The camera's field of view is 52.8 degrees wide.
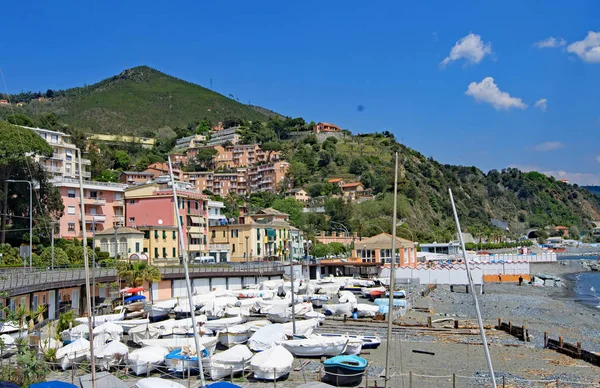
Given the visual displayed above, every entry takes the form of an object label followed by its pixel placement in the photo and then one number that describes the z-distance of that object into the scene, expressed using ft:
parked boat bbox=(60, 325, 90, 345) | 99.71
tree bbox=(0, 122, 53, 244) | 192.08
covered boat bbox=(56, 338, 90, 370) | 86.63
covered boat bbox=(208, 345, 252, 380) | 84.07
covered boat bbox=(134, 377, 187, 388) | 68.08
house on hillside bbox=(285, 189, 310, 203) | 488.35
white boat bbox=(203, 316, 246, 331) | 117.60
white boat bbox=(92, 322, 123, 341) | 100.58
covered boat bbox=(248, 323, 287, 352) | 99.25
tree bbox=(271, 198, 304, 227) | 407.44
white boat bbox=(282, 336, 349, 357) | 97.30
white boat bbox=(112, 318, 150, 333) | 115.55
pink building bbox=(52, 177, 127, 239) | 236.63
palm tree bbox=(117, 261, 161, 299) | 160.97
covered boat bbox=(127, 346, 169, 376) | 86.12
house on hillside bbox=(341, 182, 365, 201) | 506.48
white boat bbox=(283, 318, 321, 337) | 112.84
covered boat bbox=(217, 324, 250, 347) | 106.22
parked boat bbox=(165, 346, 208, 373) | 84.84
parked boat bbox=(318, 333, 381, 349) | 105.45
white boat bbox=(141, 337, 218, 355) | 94.27
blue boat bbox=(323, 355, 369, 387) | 81.15
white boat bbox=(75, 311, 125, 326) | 111.24
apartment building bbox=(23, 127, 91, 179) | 292.14
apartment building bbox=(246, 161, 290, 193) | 530.27
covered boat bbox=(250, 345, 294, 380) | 82.17
